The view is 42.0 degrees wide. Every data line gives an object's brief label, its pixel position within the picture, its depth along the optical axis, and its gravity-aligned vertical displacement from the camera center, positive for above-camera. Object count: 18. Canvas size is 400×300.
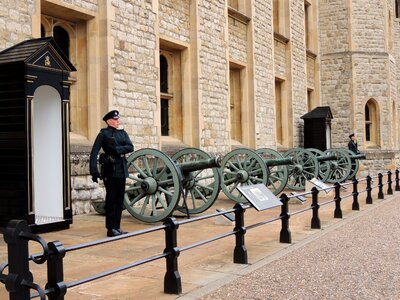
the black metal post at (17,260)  2.88 -0.54
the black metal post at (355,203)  10.27 -0.97
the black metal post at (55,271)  3.02 -0.64
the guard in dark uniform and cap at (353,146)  17.97 +0.32
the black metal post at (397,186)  15.32 -0.95
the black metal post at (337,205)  8.78 -0.87
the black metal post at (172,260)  4.20 -0.83
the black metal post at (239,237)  5.36 -0.83
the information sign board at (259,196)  6.28 -0.49
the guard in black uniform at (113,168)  6.57 -0.09
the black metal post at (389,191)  14.10 -1.00
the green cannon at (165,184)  7.36 -0.37
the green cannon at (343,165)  15.66 -0.30
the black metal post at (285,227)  6.56 -0.91
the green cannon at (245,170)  10.17 -0.24
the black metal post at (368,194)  11.48 -0.90
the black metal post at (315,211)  7.50 -0.83
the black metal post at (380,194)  12.86 -0.98
